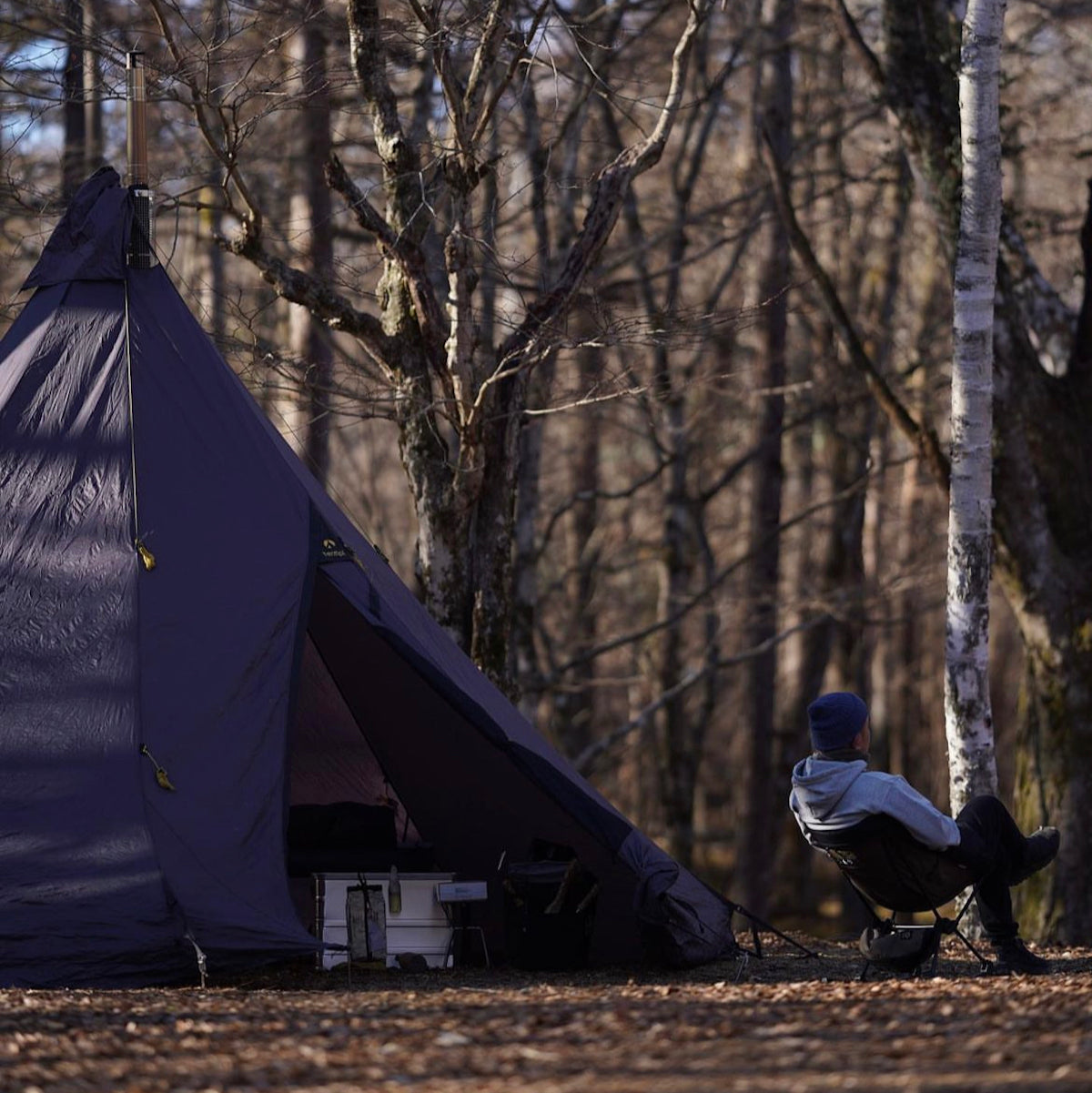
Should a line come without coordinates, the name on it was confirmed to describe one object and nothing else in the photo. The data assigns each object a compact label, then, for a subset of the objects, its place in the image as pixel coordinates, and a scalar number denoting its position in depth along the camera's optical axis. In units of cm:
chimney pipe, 1372
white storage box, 1282
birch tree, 1538
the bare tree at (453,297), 1546
